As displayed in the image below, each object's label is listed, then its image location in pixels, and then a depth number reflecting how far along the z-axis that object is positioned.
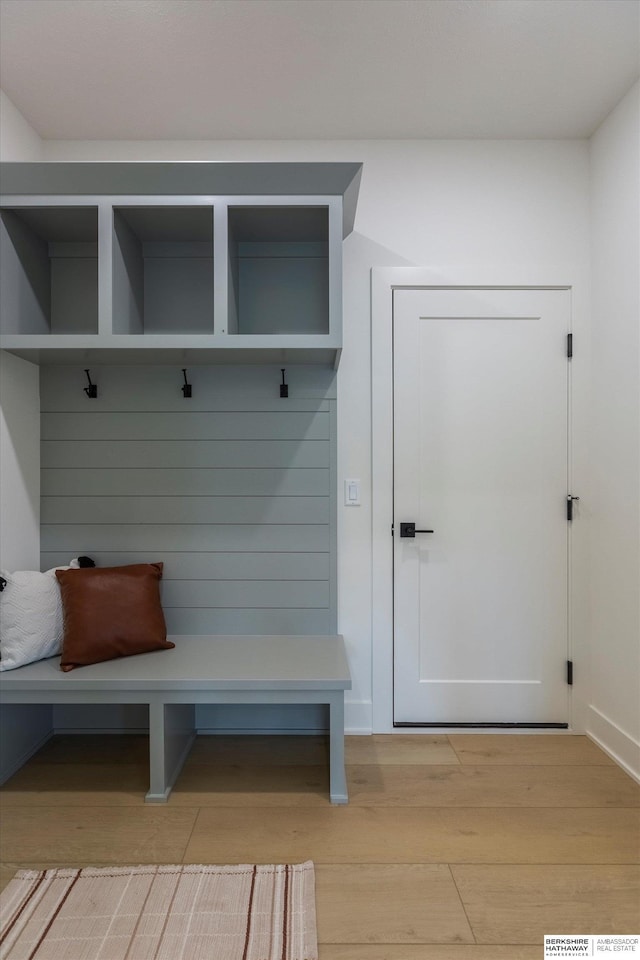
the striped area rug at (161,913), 1.48
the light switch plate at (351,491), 2.71
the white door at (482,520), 2.71
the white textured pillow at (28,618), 2.24
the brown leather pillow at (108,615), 2.29
